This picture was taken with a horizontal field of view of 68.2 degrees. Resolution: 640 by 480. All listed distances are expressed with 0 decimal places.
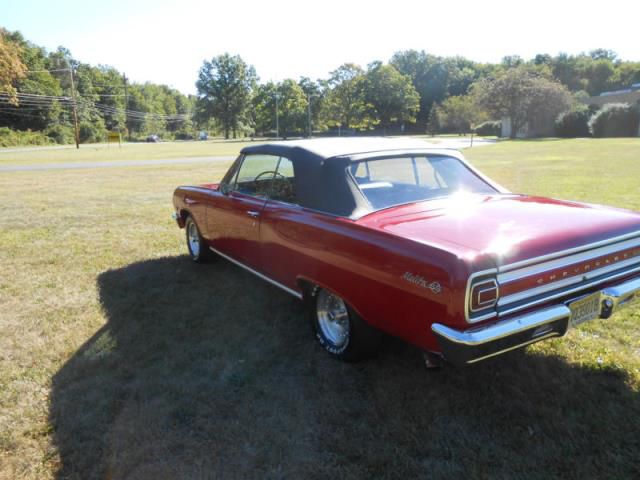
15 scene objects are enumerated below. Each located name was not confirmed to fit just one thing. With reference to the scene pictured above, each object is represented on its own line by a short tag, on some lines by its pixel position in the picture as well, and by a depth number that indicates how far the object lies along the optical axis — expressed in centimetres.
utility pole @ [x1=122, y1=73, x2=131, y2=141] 9129
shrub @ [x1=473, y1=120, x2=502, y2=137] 6144
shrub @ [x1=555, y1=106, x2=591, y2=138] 4853
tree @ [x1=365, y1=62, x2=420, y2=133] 7631
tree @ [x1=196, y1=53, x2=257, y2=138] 9131
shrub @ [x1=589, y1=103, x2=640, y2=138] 4506
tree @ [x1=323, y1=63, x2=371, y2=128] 7712
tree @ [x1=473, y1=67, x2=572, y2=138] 4894
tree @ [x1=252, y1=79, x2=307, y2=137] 8025
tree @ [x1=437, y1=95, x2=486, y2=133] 6756
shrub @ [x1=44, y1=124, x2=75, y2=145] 6831
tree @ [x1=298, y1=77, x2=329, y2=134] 8269
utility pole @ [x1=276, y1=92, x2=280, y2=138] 7818
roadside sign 5798
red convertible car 241
